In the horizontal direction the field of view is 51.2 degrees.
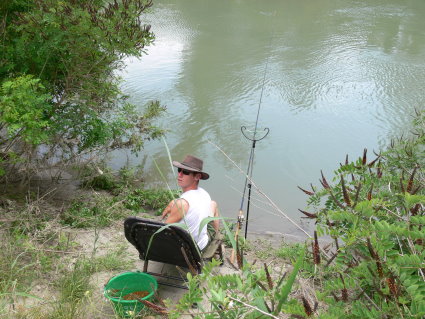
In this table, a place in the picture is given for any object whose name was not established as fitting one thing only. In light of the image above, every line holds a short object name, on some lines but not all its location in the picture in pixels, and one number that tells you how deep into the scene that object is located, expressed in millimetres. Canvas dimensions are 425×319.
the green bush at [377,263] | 1436
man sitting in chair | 3535
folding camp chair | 3158
